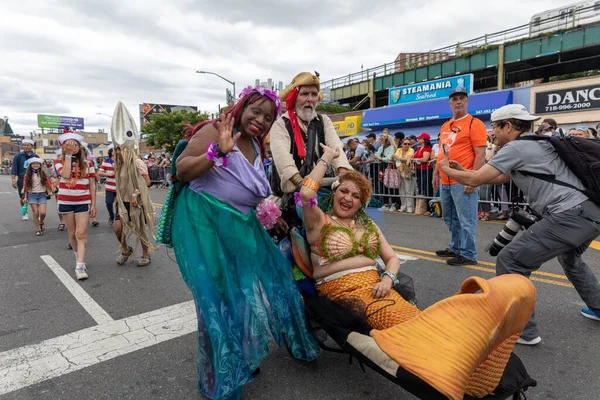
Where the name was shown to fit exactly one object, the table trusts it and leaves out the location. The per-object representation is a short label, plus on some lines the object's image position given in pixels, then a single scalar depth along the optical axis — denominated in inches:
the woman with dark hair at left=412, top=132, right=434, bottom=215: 367.2
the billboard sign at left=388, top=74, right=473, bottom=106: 904.3
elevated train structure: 906.7
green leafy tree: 1662.2
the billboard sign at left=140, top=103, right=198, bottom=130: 2913.4
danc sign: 683.4
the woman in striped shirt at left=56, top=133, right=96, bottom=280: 198.8
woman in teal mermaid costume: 87.2
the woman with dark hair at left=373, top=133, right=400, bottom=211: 401.8
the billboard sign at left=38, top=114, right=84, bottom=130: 3398.1
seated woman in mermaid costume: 64.7
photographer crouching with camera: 111.3
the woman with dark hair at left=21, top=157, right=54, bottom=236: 319.6
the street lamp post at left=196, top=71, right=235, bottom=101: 986.1
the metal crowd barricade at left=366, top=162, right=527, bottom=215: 335.6
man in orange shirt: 190.9
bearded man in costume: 109.6
